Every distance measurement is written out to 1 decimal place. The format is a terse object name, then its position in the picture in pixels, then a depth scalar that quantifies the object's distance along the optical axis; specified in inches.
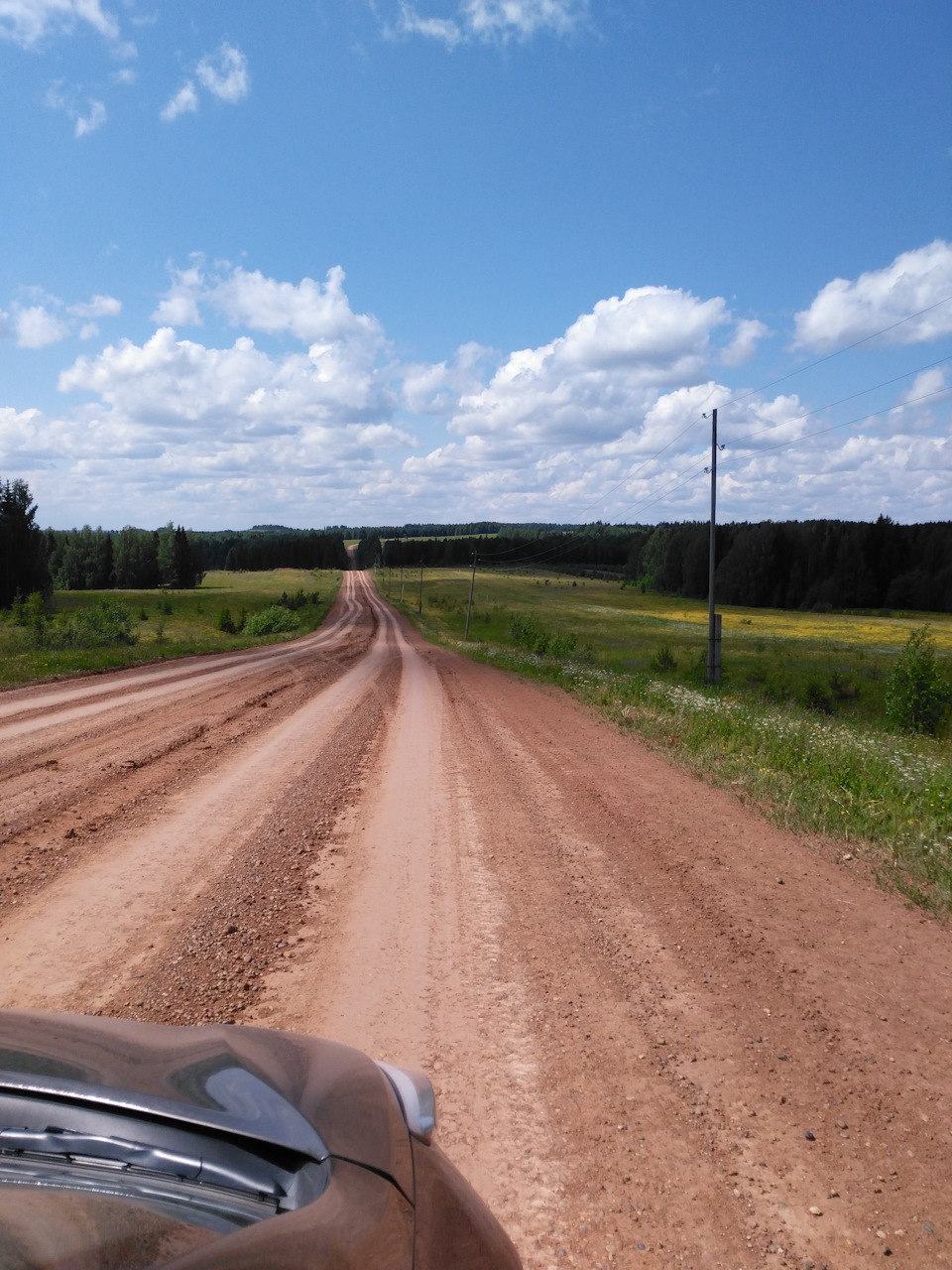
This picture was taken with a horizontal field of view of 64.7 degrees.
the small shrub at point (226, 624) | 2132.1
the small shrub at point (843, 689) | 1262.3
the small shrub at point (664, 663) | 1382.8
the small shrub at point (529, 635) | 1411.2
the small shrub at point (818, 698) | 1132.5
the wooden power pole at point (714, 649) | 975.0
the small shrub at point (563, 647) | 1286.9
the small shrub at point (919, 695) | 898.7
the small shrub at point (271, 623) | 2016.1
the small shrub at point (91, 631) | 1018.7
